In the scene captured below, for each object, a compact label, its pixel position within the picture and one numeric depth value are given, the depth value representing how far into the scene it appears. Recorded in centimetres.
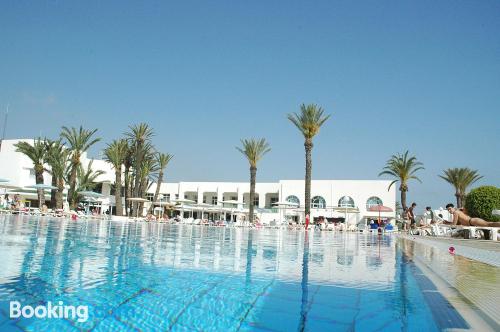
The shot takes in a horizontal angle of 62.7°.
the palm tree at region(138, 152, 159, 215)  4203
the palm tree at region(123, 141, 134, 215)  4090
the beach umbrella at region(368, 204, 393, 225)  2861
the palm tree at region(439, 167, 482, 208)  4081
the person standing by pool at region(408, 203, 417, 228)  1881
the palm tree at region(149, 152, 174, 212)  4466
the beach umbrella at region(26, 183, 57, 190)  3052
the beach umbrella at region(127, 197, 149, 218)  3619
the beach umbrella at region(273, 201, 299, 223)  3681
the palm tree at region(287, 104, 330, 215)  3341
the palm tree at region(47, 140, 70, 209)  3603
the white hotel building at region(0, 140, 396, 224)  4141
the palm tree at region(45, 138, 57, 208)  3656
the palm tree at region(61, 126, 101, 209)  3681
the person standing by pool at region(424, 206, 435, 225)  1903
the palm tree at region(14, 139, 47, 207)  3597
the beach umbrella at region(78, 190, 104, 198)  3200
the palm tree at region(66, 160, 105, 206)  4142
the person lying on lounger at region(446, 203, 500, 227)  1497
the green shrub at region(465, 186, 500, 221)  1641
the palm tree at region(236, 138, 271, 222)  3925
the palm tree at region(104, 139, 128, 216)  3809
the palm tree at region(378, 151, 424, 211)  3769
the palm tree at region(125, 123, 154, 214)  3925
